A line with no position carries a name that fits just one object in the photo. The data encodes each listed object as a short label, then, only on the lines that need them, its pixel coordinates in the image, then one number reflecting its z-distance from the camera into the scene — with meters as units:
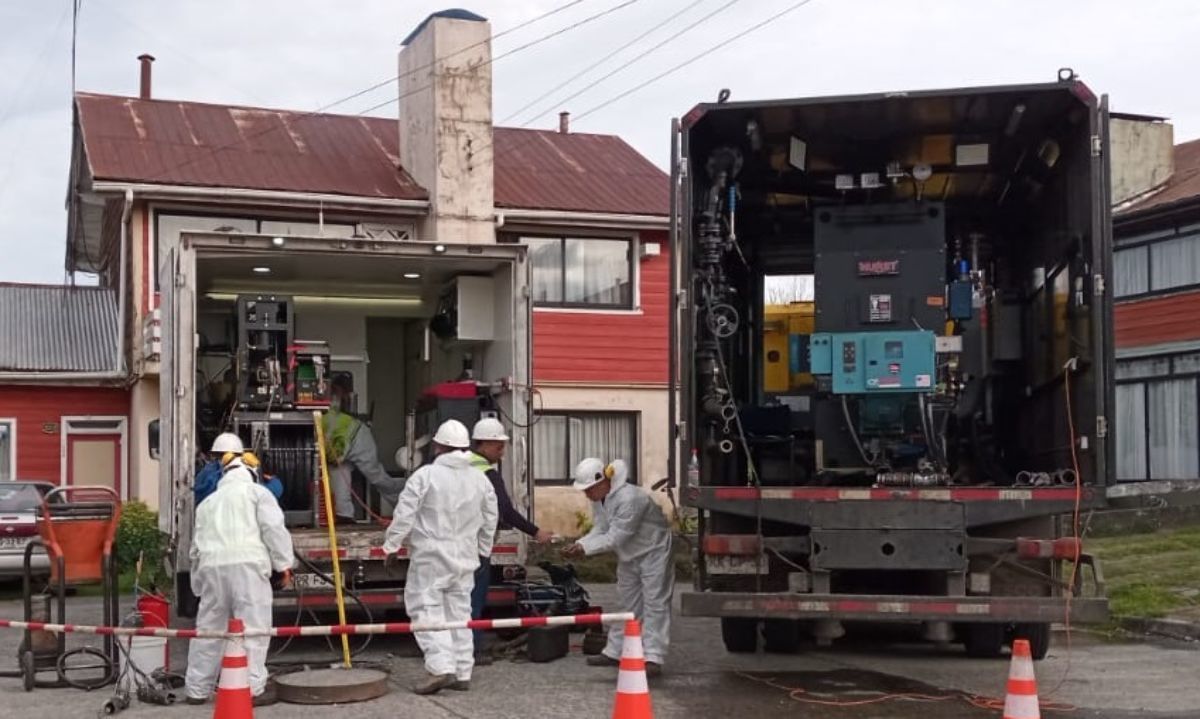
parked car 15.80
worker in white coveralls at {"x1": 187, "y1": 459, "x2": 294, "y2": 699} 8.73
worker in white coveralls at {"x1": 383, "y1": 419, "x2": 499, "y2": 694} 9.23
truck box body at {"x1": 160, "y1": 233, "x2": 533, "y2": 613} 10.77
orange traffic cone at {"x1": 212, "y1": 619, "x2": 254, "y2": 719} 6.96
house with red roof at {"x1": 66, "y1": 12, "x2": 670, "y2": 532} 19.89
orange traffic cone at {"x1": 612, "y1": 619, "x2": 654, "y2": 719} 6.69
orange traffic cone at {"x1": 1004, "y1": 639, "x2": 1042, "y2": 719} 6.19
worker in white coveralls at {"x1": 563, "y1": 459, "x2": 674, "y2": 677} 9.61
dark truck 8.53
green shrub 17.20
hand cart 9.36
